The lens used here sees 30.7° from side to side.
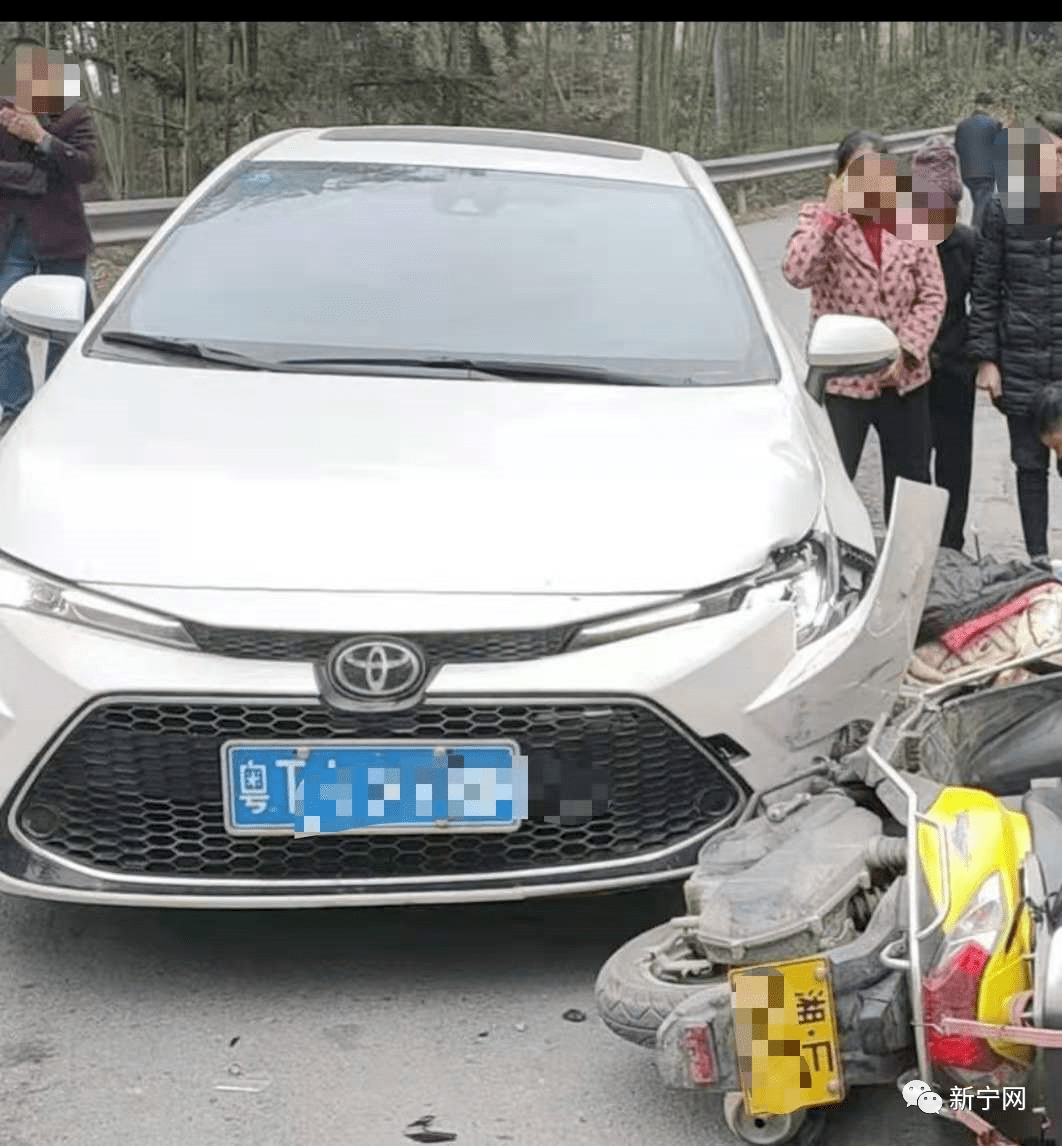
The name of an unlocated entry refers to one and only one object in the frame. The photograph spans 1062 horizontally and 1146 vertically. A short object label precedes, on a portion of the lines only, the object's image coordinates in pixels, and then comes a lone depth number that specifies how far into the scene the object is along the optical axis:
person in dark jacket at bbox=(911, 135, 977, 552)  6.74
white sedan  3.38
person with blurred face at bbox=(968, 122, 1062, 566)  6.43
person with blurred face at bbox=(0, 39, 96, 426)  7.79
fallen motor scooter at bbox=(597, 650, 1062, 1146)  2.73
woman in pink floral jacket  6.16
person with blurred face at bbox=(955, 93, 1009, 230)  11.38
